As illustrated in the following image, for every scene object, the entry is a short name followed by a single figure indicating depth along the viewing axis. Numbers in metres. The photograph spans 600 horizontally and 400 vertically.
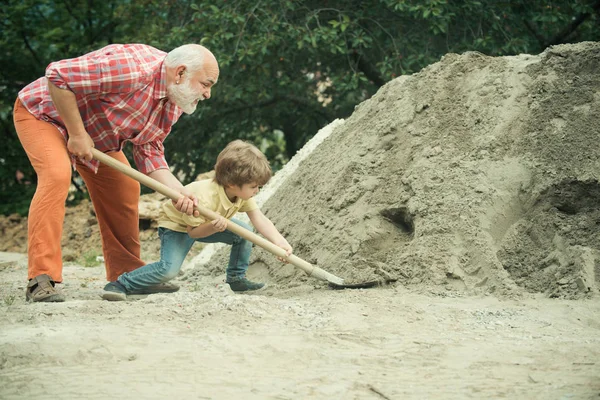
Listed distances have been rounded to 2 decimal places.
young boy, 4.71
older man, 4.41
